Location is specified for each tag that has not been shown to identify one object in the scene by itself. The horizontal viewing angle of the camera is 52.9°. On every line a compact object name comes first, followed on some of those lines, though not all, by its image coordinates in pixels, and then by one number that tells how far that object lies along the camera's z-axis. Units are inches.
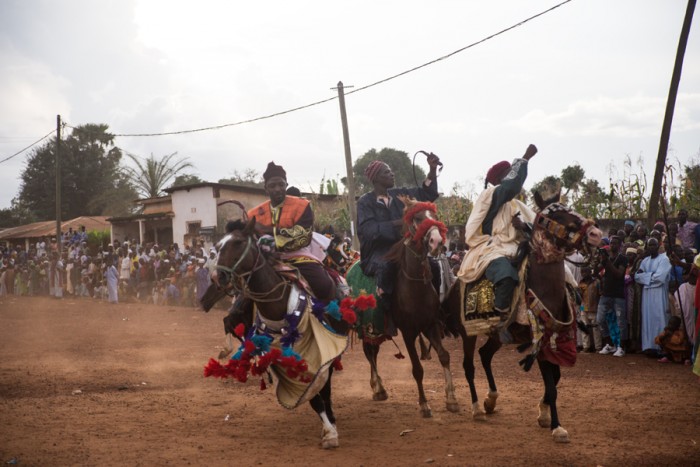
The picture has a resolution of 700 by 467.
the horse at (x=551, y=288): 274.1
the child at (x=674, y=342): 456.4
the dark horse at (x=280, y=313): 270.5
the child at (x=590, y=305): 518.6
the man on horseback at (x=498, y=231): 294.0
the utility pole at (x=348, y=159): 890.1
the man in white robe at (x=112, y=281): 1081.4
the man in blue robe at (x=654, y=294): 475.2
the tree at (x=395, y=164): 1882.4
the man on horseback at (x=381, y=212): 348.5
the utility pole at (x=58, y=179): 1403.8
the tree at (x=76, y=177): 2412.6
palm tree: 1851.6
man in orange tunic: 305.1
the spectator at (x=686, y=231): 526.0
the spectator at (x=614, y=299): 495.5
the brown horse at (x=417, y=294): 319.3
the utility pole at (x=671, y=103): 491.5
